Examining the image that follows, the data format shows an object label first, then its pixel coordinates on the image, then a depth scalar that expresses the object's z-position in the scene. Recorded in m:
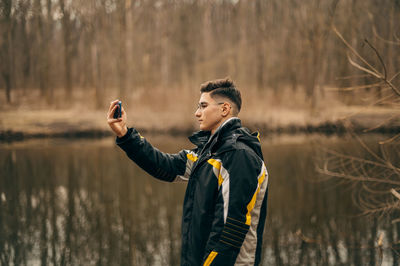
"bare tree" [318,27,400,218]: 6.86
